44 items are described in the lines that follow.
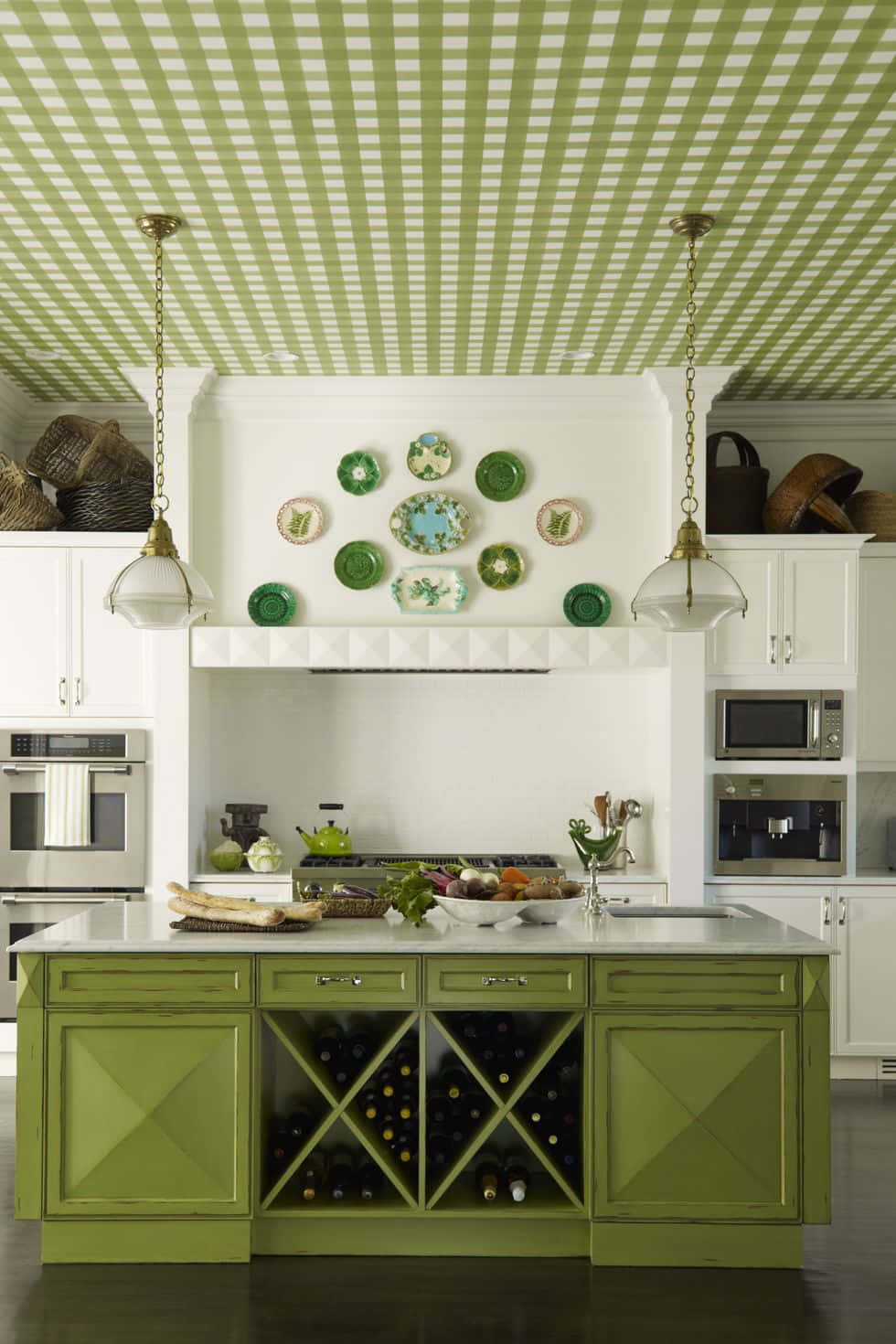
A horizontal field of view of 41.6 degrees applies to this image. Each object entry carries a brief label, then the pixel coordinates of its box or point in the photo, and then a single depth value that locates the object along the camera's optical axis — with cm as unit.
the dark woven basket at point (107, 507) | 537
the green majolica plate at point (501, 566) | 549
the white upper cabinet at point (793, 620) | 537
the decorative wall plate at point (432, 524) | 548
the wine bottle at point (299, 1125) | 349
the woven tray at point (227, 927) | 348
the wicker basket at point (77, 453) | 533
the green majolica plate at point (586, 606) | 546
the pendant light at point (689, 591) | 354
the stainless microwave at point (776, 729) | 535
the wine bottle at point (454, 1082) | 346
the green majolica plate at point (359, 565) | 549
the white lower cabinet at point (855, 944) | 527
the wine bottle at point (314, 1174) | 345
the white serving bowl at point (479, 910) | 353
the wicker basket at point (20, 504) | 529
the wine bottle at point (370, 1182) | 344
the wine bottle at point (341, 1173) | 344
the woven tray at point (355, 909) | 377
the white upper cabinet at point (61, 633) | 532
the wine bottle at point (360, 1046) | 350
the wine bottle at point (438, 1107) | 352
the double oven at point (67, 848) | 524
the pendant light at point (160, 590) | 352
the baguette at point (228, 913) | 347
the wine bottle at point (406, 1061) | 352
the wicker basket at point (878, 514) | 555
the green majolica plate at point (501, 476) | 548
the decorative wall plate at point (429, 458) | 548
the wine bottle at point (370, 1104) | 349
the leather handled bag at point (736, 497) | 552
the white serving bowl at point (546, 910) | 357
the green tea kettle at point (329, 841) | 566
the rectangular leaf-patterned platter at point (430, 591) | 549
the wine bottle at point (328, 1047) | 352
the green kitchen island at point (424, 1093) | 332
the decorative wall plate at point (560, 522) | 549
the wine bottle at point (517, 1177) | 338
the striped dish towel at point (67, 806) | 525
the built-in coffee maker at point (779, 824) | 532
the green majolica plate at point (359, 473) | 548
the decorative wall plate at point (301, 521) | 549
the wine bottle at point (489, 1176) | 338
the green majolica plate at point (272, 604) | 547
